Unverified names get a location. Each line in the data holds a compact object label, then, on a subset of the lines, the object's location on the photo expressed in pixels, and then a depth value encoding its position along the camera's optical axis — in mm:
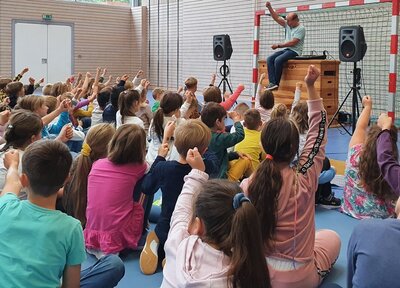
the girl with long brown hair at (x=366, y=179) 2943
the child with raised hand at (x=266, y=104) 4910
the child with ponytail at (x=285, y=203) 1962
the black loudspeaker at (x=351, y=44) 6234
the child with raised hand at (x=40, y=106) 3586
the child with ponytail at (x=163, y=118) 3806
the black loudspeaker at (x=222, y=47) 9219
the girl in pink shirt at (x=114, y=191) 2643
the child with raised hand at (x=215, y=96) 4656
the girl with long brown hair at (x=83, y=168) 2811
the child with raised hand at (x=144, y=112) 5398
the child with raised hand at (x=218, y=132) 3369
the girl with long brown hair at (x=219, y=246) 1438
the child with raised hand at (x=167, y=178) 2502
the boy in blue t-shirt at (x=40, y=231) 1535
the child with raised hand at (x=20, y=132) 2752
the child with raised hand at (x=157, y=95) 5888
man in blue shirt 7555
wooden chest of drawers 7344
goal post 7527
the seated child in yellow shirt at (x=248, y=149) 3707
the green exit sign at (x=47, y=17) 13898
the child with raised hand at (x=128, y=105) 4219
